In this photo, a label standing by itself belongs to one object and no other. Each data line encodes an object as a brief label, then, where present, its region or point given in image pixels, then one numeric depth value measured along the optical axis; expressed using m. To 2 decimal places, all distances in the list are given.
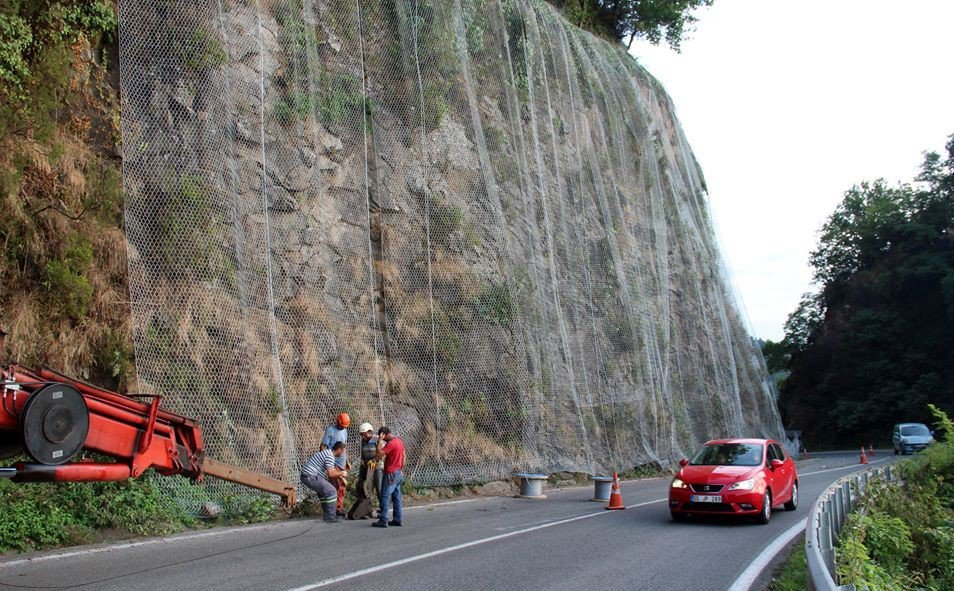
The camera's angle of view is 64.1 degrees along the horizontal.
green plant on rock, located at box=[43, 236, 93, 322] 10.84
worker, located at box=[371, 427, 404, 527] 11.11
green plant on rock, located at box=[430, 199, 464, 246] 17.86
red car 11.80
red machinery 6.11
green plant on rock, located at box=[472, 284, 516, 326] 18.00
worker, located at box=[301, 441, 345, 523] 11.58
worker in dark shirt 11.98
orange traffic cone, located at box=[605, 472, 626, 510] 13.86
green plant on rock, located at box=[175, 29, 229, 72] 13.53
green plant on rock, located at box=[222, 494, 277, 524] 11.14
